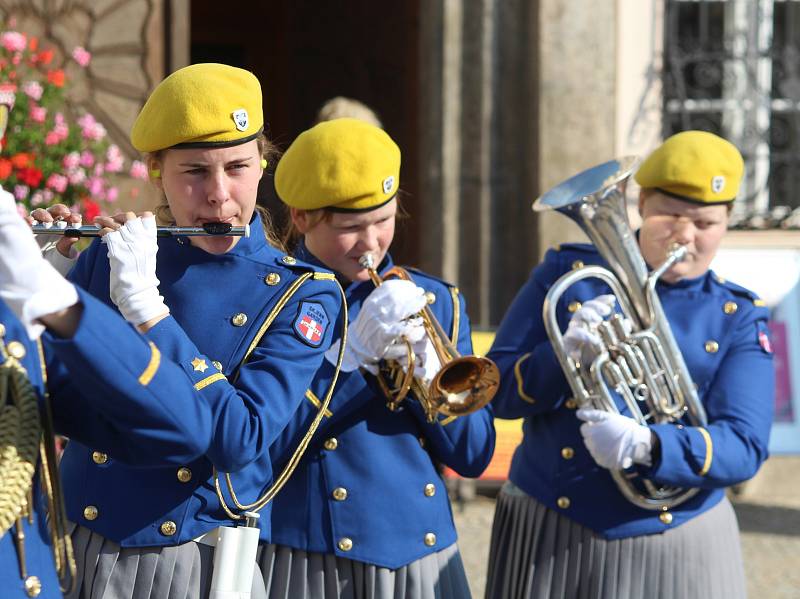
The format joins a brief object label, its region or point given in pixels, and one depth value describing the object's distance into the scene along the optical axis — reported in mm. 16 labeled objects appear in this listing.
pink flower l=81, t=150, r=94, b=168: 12008
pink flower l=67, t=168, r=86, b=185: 11797
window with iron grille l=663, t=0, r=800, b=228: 14930
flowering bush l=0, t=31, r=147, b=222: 11352
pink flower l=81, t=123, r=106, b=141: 12193
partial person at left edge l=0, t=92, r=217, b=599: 3521
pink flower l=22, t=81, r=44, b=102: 11930
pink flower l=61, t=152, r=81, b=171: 11828
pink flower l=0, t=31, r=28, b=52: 12094
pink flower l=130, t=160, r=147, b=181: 12578
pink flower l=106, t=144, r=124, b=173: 12367
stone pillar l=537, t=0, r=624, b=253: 13961
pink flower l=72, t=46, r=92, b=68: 12898
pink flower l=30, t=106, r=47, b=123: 11805
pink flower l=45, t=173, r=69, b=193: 11508
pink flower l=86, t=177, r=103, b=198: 11907
